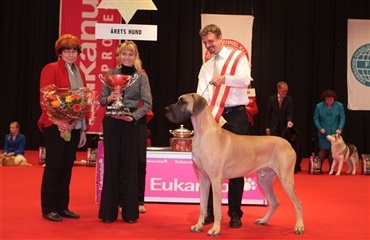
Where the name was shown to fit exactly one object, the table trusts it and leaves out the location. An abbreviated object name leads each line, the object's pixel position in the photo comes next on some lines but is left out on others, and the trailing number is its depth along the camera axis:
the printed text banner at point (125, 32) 5.79
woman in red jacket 4.89
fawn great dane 4.42
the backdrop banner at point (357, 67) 12.44
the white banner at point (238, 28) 11.69
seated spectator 10.57
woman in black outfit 4.94
